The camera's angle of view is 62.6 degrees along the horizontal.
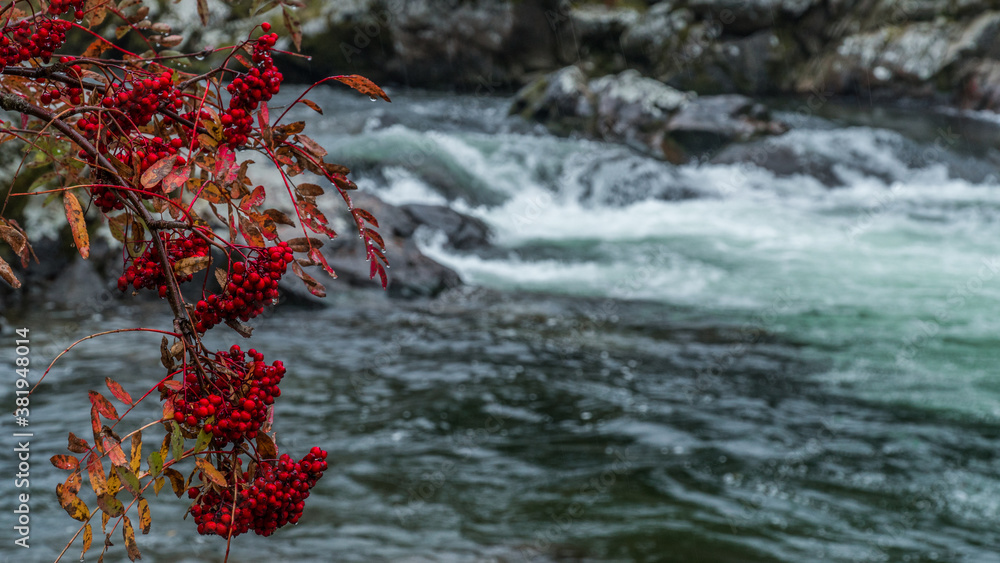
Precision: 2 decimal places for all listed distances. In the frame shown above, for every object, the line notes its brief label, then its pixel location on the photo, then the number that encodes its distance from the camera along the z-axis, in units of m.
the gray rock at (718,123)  15.38
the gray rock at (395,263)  8.25
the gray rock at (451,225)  10.53
